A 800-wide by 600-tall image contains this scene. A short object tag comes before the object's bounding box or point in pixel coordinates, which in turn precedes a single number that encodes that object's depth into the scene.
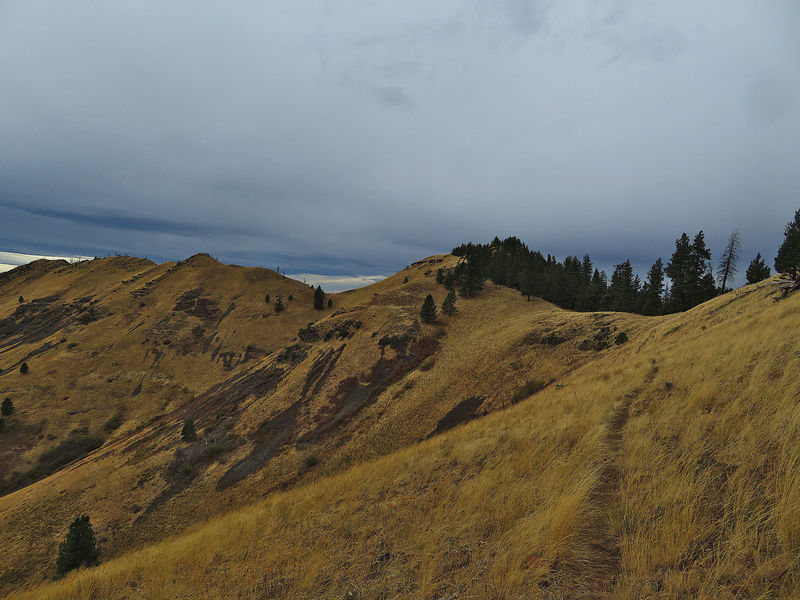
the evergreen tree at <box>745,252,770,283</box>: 52.62
